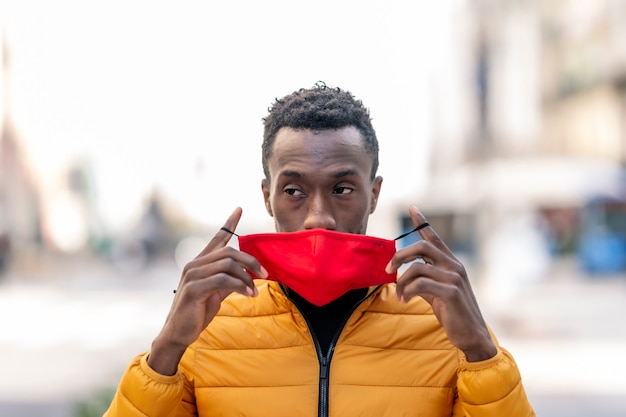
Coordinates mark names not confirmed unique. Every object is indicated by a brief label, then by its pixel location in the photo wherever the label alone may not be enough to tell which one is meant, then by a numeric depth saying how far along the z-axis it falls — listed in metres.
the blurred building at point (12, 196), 20.70
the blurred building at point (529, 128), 13.70
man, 1.68
